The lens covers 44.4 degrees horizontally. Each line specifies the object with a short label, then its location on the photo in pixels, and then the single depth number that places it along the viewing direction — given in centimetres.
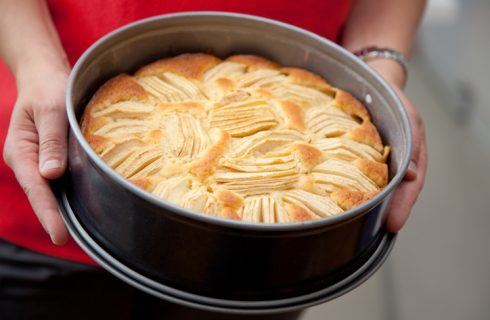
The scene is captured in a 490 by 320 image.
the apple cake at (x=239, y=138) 81
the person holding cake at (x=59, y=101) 86
